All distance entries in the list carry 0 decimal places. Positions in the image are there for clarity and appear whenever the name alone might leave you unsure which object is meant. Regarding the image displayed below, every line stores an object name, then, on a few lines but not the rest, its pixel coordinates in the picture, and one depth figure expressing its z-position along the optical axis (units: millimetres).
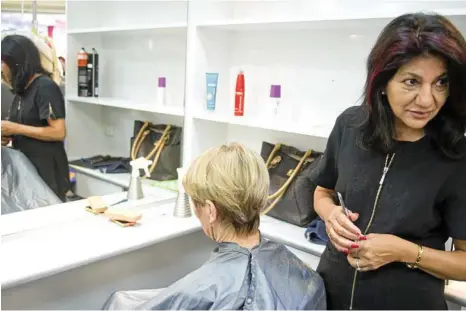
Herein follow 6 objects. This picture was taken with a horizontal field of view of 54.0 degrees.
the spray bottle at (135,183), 2248
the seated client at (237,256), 1315
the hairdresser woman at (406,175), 1151
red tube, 2260
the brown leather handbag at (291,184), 2059
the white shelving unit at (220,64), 2051
